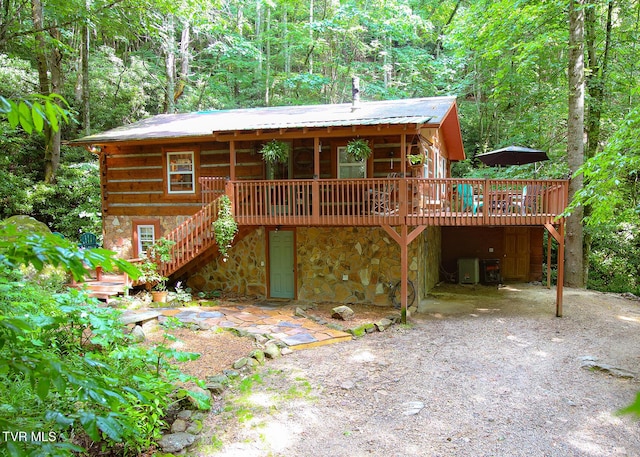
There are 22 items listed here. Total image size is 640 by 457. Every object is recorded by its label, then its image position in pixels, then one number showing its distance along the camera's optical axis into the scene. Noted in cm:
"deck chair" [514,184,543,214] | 988
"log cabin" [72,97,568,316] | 998
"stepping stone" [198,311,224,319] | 971
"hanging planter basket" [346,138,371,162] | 1053
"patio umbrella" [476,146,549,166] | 1283
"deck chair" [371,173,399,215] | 995
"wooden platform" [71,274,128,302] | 1042
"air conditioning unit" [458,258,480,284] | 1516
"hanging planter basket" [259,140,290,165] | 1097
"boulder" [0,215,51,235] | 1076
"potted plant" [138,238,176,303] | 1089
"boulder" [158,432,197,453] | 463
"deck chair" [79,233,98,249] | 1304
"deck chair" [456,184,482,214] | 979
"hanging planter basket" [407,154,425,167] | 1096
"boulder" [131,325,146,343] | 738
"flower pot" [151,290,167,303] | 1100
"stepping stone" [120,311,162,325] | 833
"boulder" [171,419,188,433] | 499
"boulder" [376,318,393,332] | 949
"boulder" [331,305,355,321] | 997
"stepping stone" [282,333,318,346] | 823
